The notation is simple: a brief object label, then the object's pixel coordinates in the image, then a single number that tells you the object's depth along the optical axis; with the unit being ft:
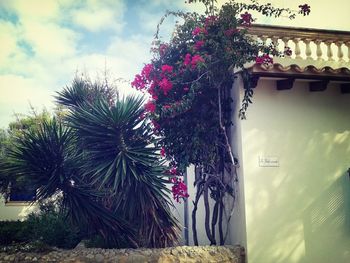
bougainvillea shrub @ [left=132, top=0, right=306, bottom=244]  16.60
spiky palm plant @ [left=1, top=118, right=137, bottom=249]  16.80
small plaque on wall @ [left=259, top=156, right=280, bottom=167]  17.03
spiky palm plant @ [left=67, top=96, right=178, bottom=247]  16.33
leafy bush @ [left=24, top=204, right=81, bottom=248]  17.43
